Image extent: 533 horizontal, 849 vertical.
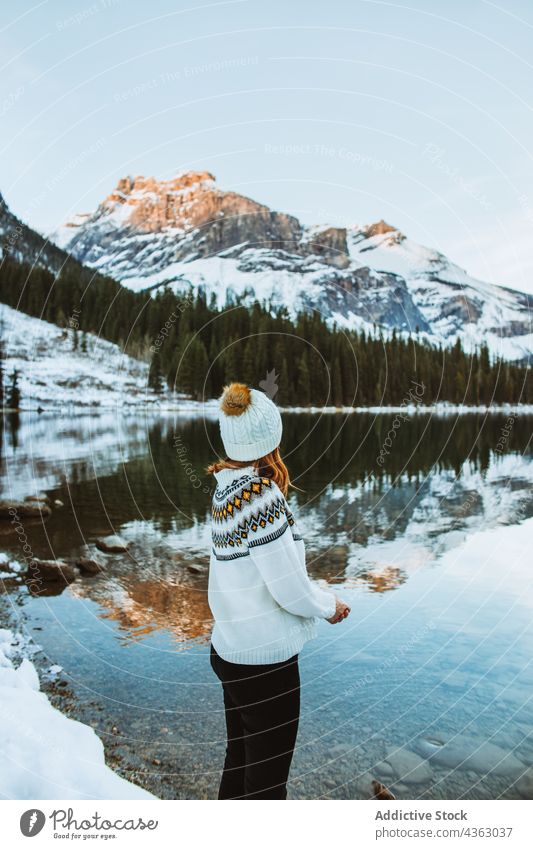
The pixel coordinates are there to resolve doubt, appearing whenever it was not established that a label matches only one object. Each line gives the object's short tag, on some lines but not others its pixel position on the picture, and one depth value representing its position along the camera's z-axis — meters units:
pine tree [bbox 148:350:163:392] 40.41
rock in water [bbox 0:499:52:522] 9.22
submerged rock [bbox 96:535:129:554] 7.58
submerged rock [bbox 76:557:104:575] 6.65
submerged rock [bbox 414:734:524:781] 3.24
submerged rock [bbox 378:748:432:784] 3.12
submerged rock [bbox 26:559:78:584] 6.34
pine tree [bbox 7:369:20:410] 37.50
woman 1.78
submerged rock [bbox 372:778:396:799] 2.97
